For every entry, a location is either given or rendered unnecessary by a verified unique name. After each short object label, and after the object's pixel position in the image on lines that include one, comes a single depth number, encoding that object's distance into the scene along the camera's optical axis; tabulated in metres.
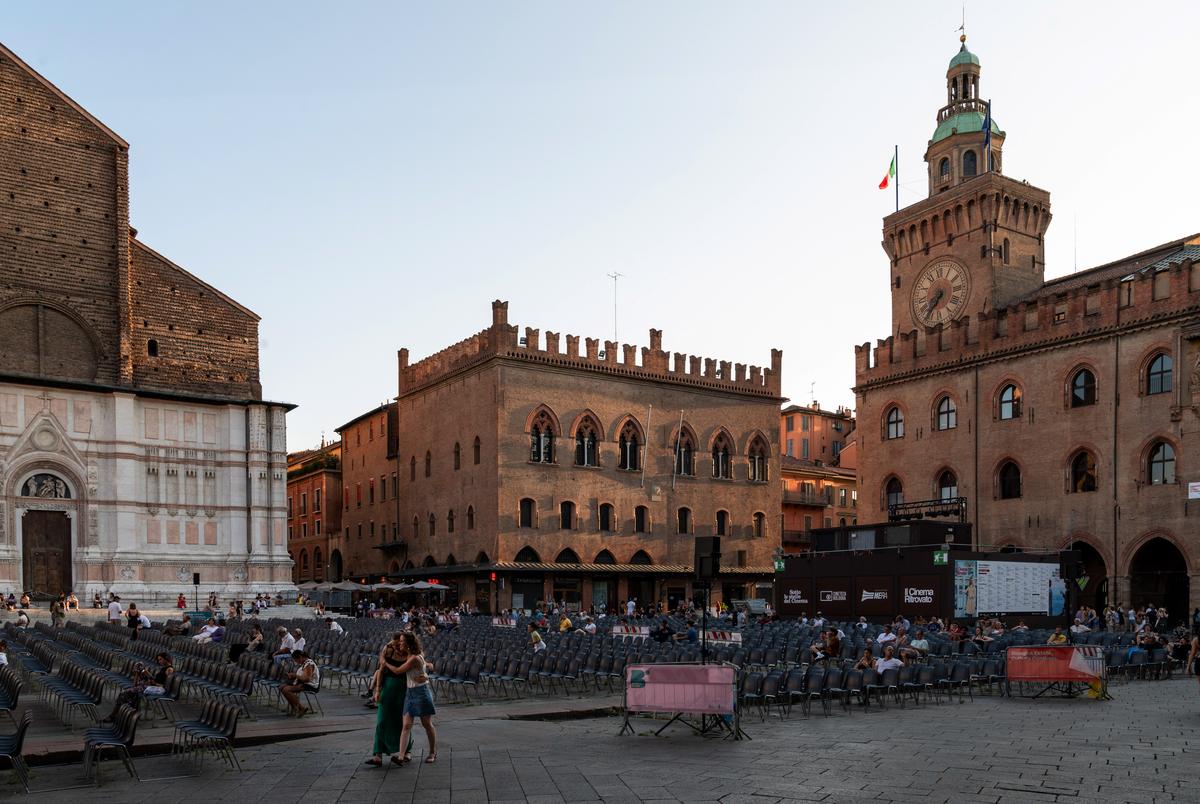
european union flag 49.12
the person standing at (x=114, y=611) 35.09
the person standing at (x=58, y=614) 33.66
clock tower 50.69
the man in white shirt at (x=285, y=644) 18.89
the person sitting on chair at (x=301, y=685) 15.38
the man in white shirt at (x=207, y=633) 23.61
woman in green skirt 11.20
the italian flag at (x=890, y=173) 54.12
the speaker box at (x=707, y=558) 15.87
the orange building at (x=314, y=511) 69.65
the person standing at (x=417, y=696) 11.23
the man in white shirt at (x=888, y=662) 17.05
